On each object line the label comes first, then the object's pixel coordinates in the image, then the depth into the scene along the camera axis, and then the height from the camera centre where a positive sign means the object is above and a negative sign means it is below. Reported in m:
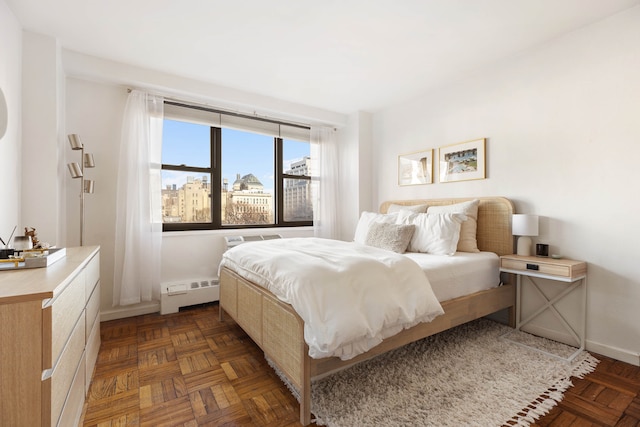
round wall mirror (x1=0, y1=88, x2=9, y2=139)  1.88 +0.65
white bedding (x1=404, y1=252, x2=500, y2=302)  2.12 -0.47
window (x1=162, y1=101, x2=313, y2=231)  3.47 +0.56
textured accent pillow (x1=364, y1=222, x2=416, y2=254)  2.68 -0.22
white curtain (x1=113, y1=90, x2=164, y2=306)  2.95 +0.10
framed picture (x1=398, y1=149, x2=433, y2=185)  3.47 +0.56
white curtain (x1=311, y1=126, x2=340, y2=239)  4.27 +0.41
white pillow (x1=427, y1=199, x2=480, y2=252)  2.77 -0.12
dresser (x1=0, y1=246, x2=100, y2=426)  0.96 -0.47
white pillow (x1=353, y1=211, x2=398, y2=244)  3.04 -0.09
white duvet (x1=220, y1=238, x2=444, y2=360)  1.44 -0.45
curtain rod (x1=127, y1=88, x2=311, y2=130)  3.27 +1.27
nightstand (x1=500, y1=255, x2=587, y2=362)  2.15 -0.49
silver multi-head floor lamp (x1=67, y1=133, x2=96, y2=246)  2.54 +0.41
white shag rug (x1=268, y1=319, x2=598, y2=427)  1.51 -1.05
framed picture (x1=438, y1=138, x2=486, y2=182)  2.98 +0.56
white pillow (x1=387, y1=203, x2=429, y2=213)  3.23 +0.05
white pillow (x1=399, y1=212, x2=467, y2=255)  2.58 -0.19
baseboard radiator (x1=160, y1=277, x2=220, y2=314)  3.04 -0.87
